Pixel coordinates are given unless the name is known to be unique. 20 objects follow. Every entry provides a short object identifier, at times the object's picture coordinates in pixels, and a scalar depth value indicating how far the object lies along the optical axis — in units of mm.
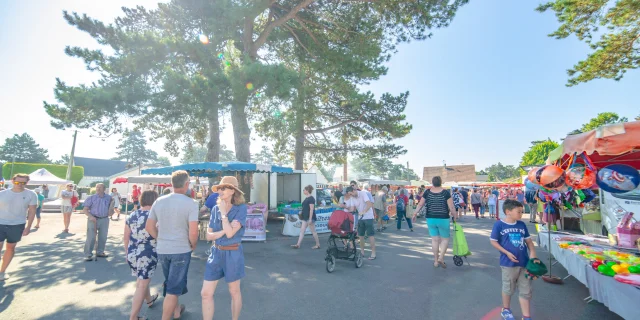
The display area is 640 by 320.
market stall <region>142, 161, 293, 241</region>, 9172
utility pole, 27595
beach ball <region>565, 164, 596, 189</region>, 4797
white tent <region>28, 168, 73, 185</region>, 19125
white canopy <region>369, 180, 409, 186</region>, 22438
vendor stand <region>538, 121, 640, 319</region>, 3027
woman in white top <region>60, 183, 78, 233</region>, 10828
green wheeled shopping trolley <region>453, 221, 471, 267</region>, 6121
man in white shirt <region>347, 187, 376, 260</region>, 6785
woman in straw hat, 3010
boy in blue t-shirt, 3404
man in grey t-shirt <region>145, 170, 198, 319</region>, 3109
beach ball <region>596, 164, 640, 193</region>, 4609
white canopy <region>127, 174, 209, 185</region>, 18750
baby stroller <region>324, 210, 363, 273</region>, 5883
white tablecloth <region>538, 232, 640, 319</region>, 2760
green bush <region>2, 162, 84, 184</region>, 34781
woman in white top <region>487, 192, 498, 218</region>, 17188
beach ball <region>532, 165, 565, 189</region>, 4895
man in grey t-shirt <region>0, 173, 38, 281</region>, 4930
